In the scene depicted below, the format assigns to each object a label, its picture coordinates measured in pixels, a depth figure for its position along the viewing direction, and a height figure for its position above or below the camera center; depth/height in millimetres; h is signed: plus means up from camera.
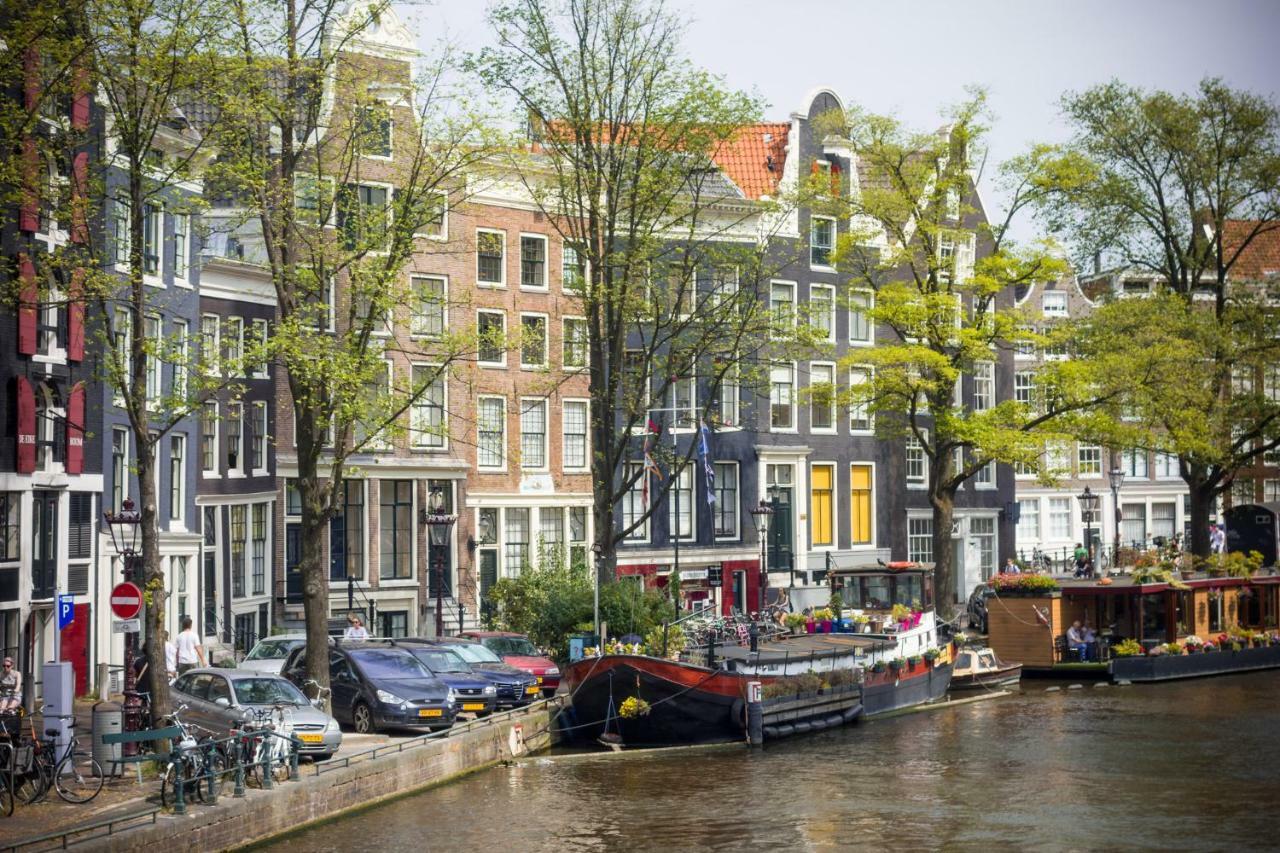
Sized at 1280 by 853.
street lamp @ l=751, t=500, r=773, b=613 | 54281 +302
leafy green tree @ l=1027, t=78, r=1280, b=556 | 55344 +9862
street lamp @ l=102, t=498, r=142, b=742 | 27062 -555
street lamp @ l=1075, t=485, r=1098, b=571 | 63531 +928
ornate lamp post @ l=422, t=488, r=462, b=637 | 47469 +267
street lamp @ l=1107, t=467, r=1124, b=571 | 63906 +1845
